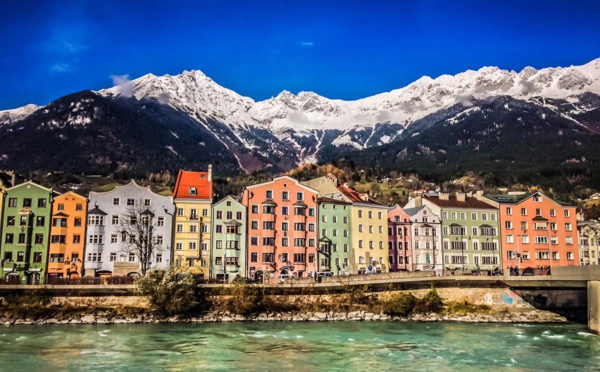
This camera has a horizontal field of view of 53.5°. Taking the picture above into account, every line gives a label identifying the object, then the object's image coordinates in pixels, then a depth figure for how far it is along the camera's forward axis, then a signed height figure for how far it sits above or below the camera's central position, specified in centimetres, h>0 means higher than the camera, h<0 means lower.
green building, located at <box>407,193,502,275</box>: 9606 +581
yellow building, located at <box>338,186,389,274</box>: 9131 +545
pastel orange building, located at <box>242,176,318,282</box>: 8512 +614
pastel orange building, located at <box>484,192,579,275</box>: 9669 +625
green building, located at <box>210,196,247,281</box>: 8294 +405
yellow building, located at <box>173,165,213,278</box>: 8188 +564
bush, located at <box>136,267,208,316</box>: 6206 -229
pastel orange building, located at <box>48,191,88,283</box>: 7819 +444
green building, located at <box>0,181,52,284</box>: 7738 +484
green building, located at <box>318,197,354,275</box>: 8881 +522
